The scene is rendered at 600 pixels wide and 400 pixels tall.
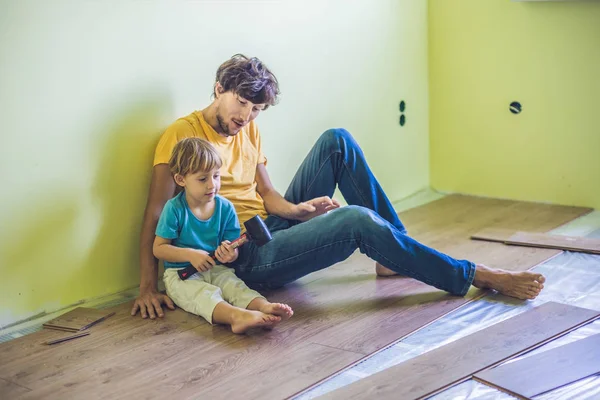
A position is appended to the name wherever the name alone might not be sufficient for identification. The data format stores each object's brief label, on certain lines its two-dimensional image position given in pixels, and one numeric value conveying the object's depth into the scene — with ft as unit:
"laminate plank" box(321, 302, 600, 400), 7.29
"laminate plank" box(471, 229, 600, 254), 11.10
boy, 9.04
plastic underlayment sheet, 7.19
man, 9.32
